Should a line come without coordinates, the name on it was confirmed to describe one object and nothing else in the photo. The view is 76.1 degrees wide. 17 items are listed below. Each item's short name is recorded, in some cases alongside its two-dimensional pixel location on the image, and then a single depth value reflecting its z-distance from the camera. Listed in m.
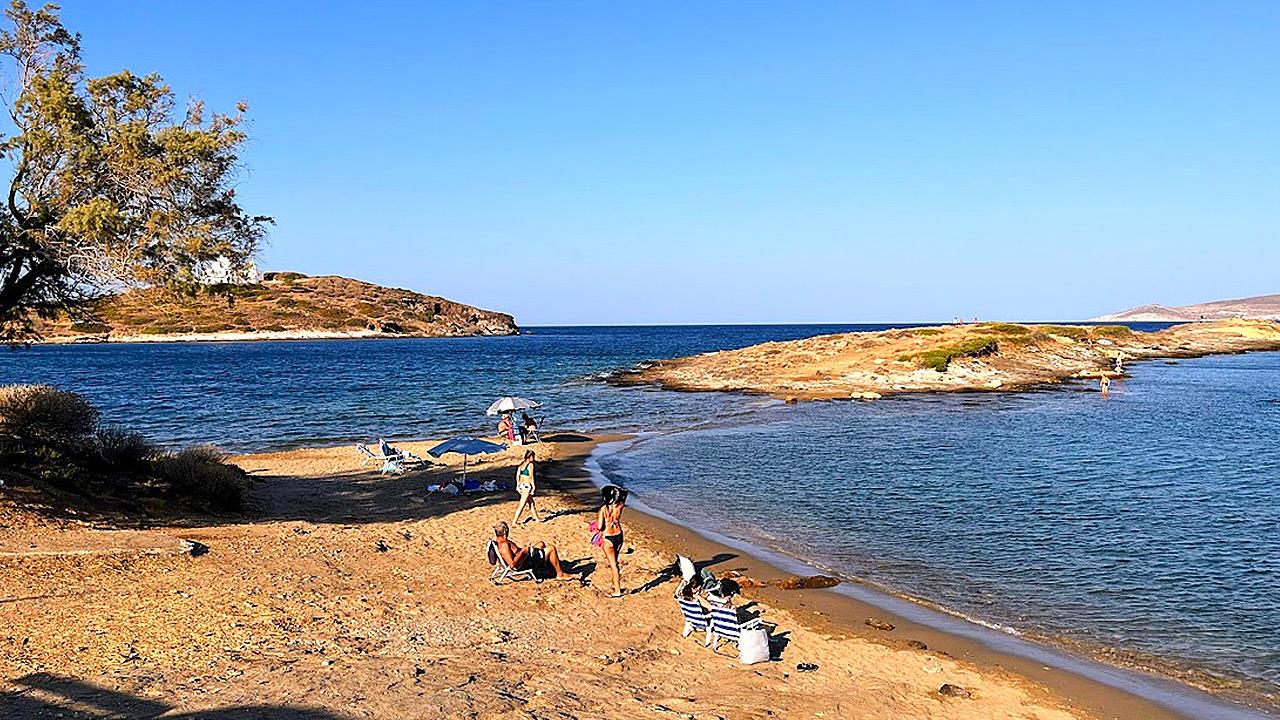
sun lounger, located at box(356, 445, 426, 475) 25.84
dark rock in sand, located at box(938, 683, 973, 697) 10.10
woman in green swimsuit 18.45
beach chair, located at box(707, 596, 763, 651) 11.32
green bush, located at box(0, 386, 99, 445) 18.77
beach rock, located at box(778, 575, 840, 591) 14.50
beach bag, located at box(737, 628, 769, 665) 10.86
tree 14.24
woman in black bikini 13.67
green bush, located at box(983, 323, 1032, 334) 73.31
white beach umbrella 28.30
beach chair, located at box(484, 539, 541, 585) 14.08
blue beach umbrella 22.48
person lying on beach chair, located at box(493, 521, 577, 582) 13.96
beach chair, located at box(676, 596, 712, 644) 11.67
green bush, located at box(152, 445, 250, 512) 18.62
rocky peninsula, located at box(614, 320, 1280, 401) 55.97
